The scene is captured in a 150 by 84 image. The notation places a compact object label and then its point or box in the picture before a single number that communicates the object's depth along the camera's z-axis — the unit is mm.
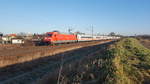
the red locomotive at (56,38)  32272
